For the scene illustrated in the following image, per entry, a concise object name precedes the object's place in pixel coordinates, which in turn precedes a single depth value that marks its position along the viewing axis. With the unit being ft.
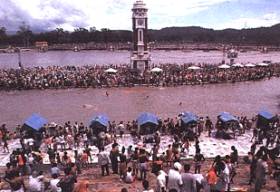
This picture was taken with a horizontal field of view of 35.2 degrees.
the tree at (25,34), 590.14
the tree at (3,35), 584.40
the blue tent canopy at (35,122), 75.25
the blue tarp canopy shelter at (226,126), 78.48
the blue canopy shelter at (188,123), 78.89
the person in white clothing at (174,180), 36.65
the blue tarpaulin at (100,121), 77.46
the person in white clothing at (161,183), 39.09
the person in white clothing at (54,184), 39.22
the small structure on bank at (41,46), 496.23
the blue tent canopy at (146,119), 78.43
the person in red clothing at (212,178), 39.22
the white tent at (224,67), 176.35
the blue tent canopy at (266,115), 80.64
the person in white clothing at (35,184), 39.50
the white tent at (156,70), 161.99
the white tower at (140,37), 173.37
